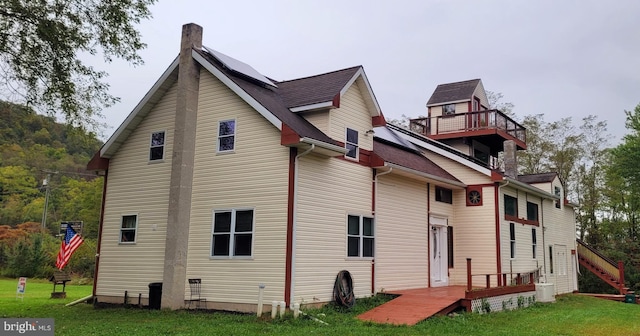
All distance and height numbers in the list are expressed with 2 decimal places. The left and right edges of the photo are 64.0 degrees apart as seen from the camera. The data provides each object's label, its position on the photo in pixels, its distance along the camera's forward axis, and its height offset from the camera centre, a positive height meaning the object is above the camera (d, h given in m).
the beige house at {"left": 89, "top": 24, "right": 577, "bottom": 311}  12.94 +1.54
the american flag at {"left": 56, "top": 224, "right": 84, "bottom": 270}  20.06 -0.02
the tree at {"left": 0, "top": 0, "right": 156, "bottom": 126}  12.30 +4.96
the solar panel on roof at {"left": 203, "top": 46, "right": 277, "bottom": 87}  14.57 +5.38
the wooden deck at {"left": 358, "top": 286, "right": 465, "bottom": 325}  11.94 -1.36
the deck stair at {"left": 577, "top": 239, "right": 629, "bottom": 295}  26.23 -0.45
